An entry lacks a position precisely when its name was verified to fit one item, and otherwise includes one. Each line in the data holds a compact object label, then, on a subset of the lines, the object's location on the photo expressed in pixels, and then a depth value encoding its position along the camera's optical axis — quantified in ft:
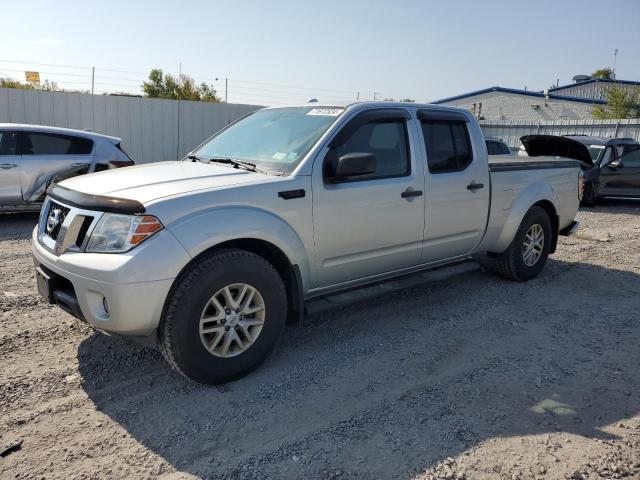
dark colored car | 41.14
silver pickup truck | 10.64
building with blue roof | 108.78
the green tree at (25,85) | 80.03
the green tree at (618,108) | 100.59
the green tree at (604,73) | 170.71
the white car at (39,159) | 28.04
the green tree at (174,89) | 121.39
